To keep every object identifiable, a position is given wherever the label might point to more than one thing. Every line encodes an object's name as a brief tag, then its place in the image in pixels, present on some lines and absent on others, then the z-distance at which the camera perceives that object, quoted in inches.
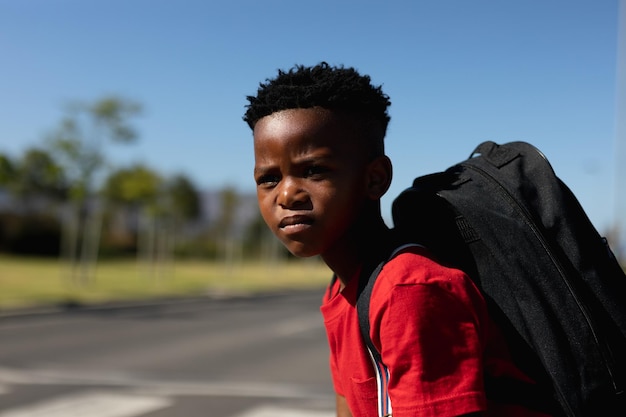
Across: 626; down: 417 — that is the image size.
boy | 55.6
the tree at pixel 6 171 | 616.5
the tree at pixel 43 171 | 805.9
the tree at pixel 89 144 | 914.1
